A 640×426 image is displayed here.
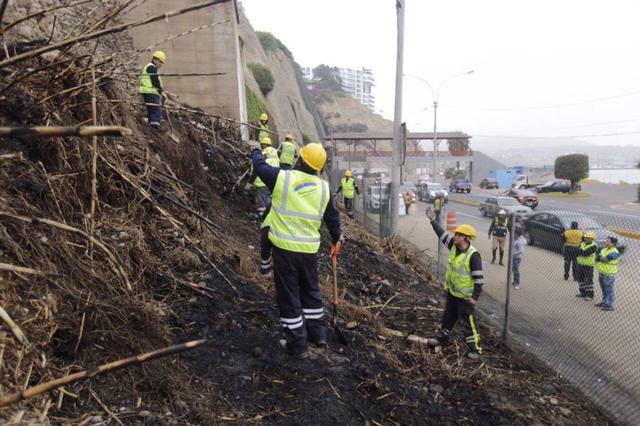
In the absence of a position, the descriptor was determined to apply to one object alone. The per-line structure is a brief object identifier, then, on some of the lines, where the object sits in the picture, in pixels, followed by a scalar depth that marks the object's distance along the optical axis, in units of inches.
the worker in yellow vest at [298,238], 147.6
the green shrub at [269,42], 1915.6
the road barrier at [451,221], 445.6
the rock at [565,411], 158.7
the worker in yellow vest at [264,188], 298.7
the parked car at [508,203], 703.1
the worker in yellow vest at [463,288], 197.5
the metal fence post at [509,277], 218.2
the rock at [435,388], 155.6
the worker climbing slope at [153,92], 275.6
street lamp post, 1288.1
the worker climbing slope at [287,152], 321.8
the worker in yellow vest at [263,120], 407.5
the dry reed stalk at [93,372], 56.3
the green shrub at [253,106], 694.8
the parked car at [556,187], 1485.0
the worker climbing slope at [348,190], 569.6
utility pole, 456.4
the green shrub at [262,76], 1087.6
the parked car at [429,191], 1178.0
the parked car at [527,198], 998.4
